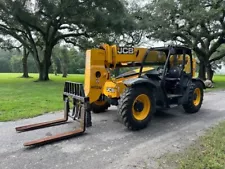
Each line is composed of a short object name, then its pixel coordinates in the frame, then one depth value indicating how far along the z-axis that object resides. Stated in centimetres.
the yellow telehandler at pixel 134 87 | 366
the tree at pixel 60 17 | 1131
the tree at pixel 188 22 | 1155
